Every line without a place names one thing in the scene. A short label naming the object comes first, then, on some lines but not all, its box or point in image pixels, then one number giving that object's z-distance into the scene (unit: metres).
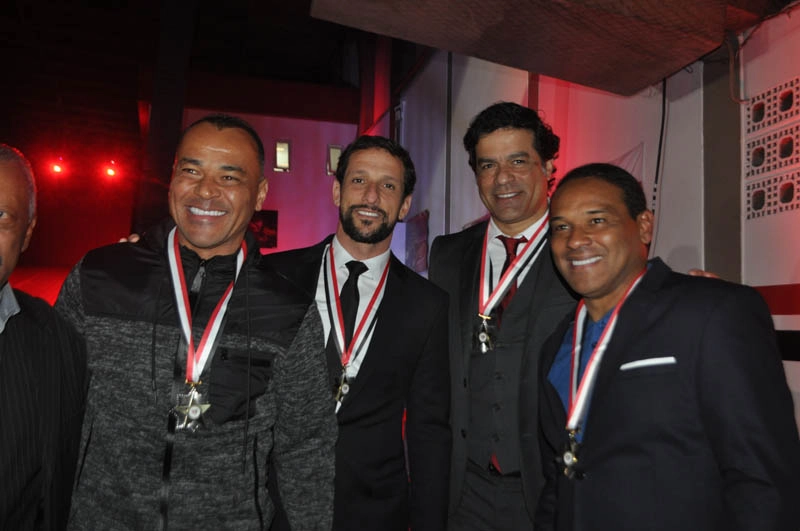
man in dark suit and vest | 2.08
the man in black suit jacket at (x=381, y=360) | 2.04
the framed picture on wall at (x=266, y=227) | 10.18
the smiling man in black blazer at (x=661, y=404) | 1.26
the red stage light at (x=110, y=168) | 16.11
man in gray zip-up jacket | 1.50
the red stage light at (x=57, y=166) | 15.31
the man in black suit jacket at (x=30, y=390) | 1.34
